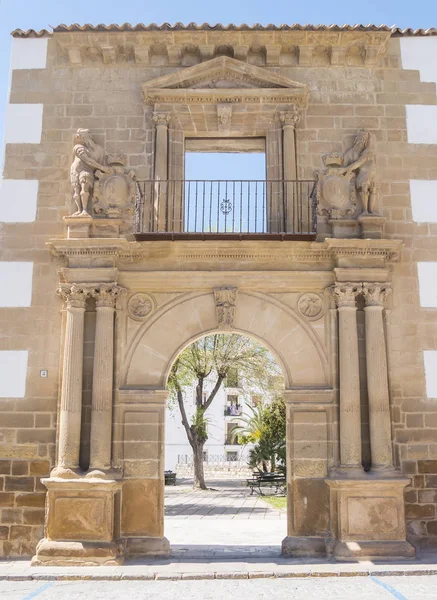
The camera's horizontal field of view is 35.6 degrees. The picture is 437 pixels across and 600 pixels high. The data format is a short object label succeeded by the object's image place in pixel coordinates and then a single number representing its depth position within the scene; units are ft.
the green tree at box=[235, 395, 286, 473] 71.20
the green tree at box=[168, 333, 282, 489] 65.77
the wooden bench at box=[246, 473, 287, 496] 59.98
